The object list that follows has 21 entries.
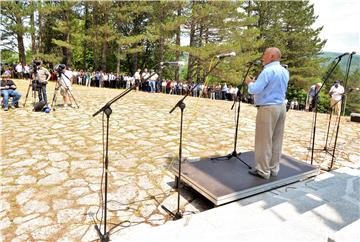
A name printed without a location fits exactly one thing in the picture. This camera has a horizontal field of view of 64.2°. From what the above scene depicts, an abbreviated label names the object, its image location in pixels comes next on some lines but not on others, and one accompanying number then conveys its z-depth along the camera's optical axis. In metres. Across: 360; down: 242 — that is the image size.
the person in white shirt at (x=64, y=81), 9.18
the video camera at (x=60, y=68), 9.06
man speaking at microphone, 3.56
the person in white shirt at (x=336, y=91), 9.39
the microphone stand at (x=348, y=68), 4.45
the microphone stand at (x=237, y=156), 4.32
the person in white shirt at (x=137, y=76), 18.29
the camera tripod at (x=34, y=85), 9.31
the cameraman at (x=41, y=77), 9.02
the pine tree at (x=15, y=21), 22.09
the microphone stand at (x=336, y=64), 4.41
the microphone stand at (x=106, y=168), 2.50
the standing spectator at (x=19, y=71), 21.22
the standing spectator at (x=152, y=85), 18.62
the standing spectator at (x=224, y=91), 19.50
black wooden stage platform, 3.40
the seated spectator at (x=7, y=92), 8.88
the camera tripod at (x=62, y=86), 9.35
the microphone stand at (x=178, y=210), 3.00
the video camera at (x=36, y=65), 9.14
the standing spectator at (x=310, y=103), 14.02
